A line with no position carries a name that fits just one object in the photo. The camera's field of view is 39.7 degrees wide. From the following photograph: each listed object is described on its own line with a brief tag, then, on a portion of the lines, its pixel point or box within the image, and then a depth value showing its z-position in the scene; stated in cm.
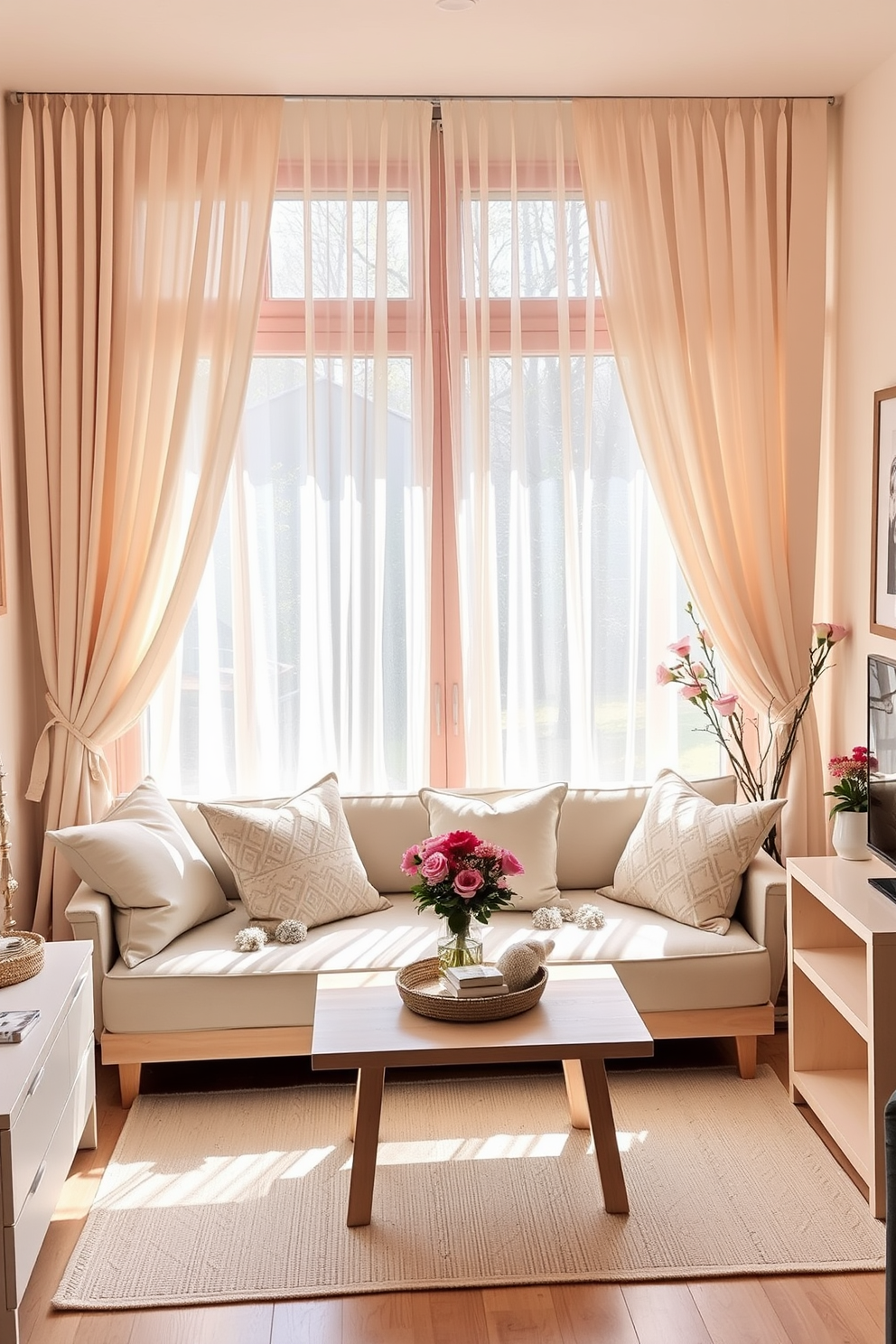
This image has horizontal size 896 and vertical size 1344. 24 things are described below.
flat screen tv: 316
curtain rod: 391
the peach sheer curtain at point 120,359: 384
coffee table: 268
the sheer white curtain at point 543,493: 405
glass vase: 298
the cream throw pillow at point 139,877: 346
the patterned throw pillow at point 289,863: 364
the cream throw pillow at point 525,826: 380
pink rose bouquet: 290
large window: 404
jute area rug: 262
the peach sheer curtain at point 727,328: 398
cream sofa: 338
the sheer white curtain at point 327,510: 403
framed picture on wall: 363
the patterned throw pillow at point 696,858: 364
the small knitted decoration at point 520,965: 294
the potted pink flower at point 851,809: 343
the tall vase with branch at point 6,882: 299
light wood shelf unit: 278
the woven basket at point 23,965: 282
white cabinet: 228
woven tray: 282
